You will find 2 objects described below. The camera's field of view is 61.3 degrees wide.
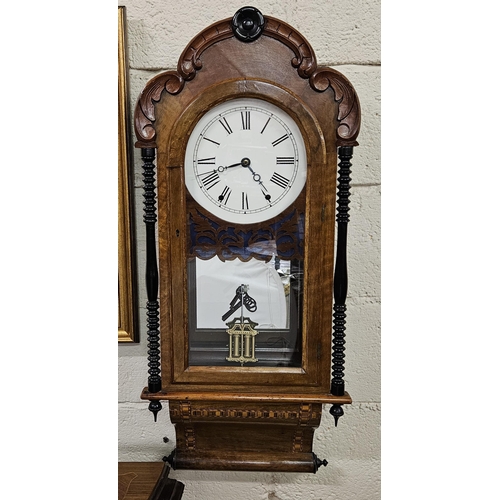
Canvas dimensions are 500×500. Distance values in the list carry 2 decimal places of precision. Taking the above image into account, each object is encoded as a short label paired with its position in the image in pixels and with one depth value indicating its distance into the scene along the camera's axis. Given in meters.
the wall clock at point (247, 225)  0.73
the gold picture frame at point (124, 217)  0.87
